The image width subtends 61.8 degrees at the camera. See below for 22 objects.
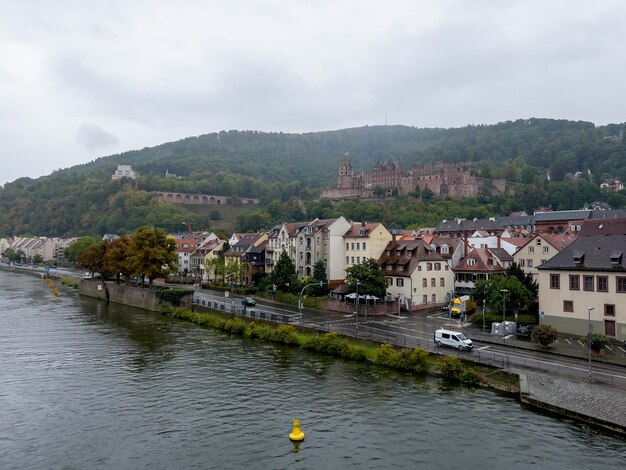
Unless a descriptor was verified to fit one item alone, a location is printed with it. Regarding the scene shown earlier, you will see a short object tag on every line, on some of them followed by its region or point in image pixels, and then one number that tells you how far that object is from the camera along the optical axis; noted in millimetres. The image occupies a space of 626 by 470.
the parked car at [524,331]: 46403
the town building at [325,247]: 74562
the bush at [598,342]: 36850
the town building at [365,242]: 71812
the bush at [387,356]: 39281
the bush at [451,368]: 35500
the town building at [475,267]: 68750
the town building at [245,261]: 85875
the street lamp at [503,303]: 45653
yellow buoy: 26219
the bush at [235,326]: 54469
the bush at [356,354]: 41875
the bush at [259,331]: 51438
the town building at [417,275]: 64938
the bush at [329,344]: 43481
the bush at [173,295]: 70062
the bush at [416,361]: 37594
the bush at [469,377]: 34844
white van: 40438
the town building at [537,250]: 67938
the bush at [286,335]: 48406
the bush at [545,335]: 39469
